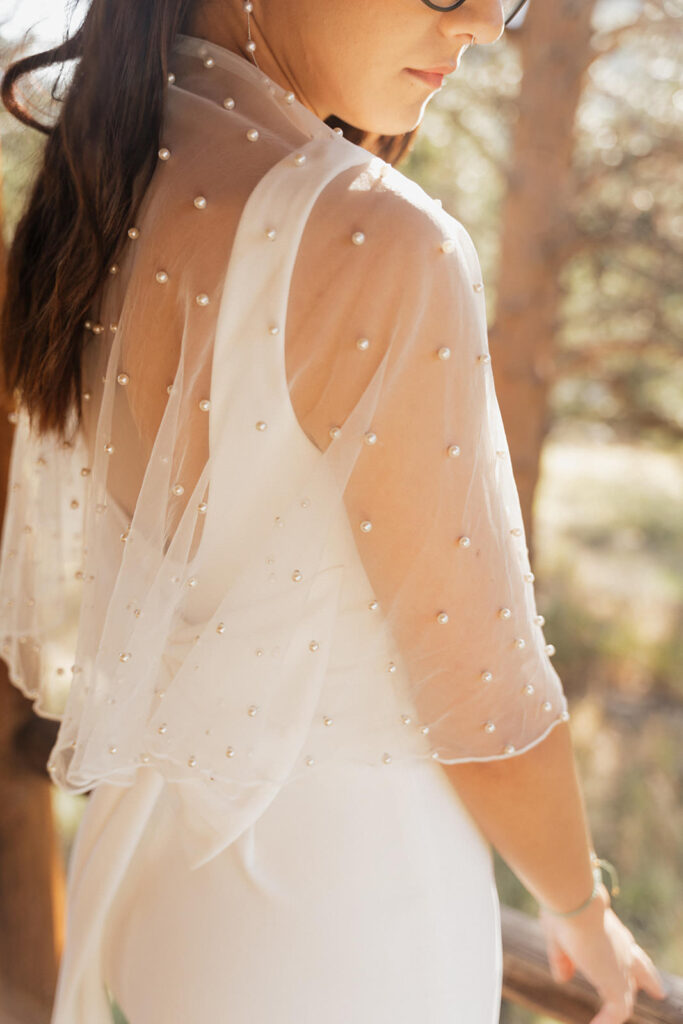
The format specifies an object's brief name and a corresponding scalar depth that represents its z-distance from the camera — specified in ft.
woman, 2.25
